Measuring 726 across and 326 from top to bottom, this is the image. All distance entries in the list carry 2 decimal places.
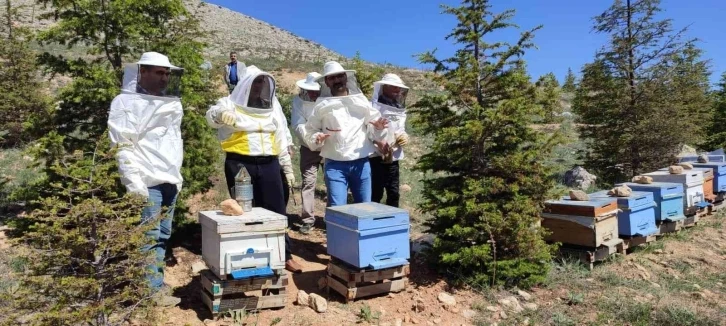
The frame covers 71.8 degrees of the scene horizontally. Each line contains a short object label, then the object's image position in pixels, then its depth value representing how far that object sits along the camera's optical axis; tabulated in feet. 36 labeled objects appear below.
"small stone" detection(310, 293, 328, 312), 14.24
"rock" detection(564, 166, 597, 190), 37.81
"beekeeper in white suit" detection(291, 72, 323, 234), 22.17
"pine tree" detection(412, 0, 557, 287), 16.35
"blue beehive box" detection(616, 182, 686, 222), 22.66
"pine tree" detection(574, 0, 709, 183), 36.55
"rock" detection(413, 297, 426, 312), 14.99
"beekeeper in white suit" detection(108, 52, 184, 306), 13.04
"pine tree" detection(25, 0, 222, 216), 16.25
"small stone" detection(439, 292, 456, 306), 15.48
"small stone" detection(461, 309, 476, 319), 14.90
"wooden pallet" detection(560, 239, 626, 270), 19.01
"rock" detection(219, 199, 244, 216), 13.47
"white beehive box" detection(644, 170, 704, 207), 24.89
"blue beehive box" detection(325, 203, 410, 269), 14.08
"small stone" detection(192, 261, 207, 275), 17.12
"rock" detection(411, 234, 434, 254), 20.27
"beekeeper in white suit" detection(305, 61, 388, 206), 17.48
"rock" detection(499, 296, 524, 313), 15.36
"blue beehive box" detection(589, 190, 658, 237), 20.30
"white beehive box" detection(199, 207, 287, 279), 12.79
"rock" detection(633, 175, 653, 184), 23.64
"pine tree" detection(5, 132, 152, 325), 8.55
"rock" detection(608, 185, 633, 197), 20.56
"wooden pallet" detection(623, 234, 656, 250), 20.94
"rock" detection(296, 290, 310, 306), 14.56
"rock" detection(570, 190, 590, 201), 19.81
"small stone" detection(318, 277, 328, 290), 15.99
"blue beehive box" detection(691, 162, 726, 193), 28.48
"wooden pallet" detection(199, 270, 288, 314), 13.24
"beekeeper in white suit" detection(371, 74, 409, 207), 19.19
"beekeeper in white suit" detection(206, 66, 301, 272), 15.64
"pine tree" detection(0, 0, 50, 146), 33.50
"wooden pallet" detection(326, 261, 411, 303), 14.73
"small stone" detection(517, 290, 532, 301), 16.23
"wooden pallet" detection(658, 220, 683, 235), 23.82
